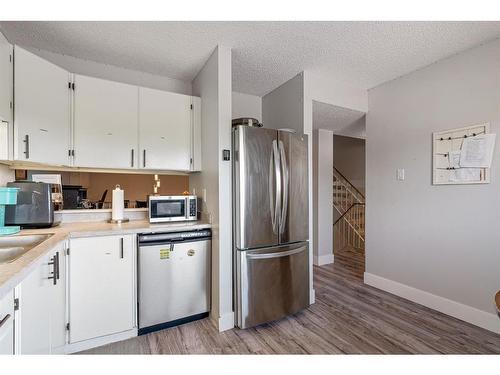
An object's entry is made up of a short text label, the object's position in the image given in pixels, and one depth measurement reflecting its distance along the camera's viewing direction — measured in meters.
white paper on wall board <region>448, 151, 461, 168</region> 2.20
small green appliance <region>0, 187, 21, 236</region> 1.47
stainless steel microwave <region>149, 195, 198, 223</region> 2.16
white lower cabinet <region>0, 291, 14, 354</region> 0.90
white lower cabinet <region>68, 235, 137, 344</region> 1.71
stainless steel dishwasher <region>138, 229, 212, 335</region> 1.92
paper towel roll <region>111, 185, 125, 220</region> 2.22
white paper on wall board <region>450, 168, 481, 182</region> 2.09
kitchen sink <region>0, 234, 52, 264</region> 1.38
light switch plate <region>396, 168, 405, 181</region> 2.67
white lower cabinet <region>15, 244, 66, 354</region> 1.10
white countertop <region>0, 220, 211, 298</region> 0.94
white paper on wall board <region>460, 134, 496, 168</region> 2.02
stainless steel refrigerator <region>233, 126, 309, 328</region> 1.99
